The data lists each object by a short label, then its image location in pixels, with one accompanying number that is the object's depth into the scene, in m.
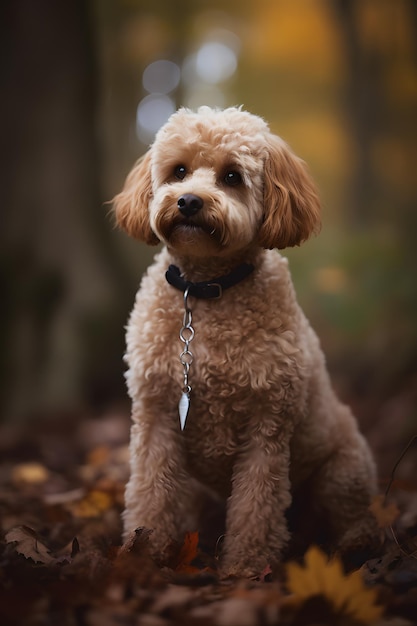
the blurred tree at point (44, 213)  5.80
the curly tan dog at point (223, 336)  2.62
